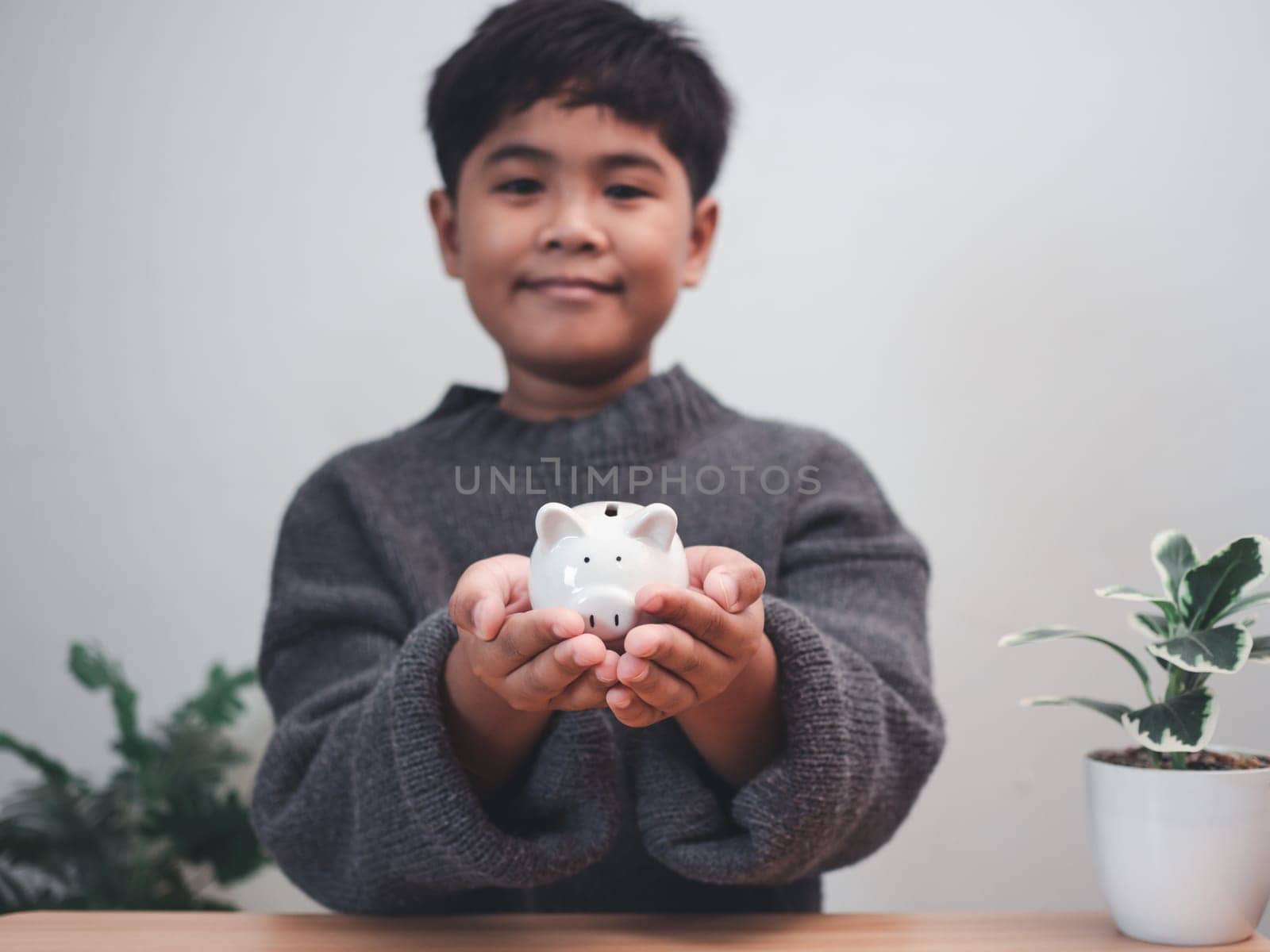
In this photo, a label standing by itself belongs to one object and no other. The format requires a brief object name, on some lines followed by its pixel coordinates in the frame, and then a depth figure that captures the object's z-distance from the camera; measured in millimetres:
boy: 692
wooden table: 719
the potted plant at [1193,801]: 702
